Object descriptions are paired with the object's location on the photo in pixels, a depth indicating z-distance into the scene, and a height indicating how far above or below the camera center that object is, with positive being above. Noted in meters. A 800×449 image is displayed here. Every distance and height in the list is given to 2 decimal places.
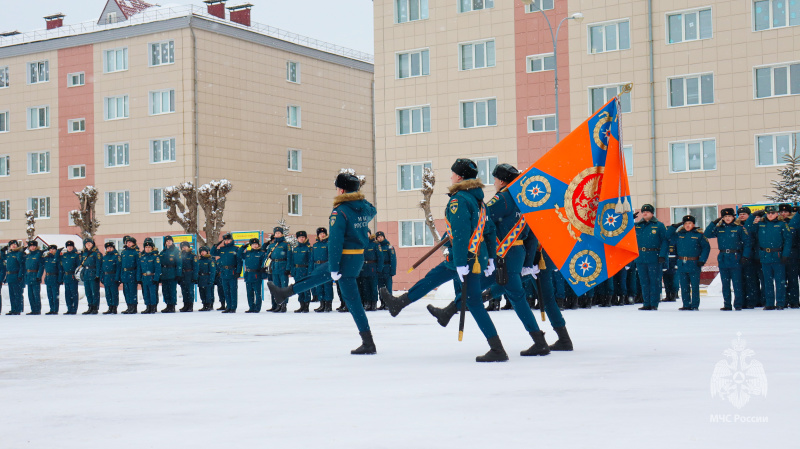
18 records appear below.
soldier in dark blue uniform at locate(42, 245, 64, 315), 24.62 -0.78
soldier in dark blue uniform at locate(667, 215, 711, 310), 18.59 -0.52
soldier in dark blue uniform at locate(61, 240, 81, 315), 24.30 -0.63
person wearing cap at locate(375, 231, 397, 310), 22.78 -0.52
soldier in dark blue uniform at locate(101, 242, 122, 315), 24.03 -0.76
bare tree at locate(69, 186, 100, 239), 46.69 +1.26
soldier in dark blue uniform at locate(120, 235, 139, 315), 23.88 -0.72
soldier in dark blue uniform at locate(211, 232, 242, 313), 23.30 -0.64
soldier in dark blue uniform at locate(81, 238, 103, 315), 24.12 -0.75
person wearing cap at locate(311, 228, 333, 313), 21.97 -1.04
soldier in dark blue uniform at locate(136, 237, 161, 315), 23.67 -0.81
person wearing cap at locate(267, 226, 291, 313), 23.03 -0.43
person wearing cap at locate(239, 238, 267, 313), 22.97 -0.80
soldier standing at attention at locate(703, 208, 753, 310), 18.38 -0.41
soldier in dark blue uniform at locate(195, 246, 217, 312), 24.48 -0.93
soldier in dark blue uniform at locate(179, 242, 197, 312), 24.50 -0.91
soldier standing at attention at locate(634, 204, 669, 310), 18.86 -0.54
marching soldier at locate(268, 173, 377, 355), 10.43 -0.07
